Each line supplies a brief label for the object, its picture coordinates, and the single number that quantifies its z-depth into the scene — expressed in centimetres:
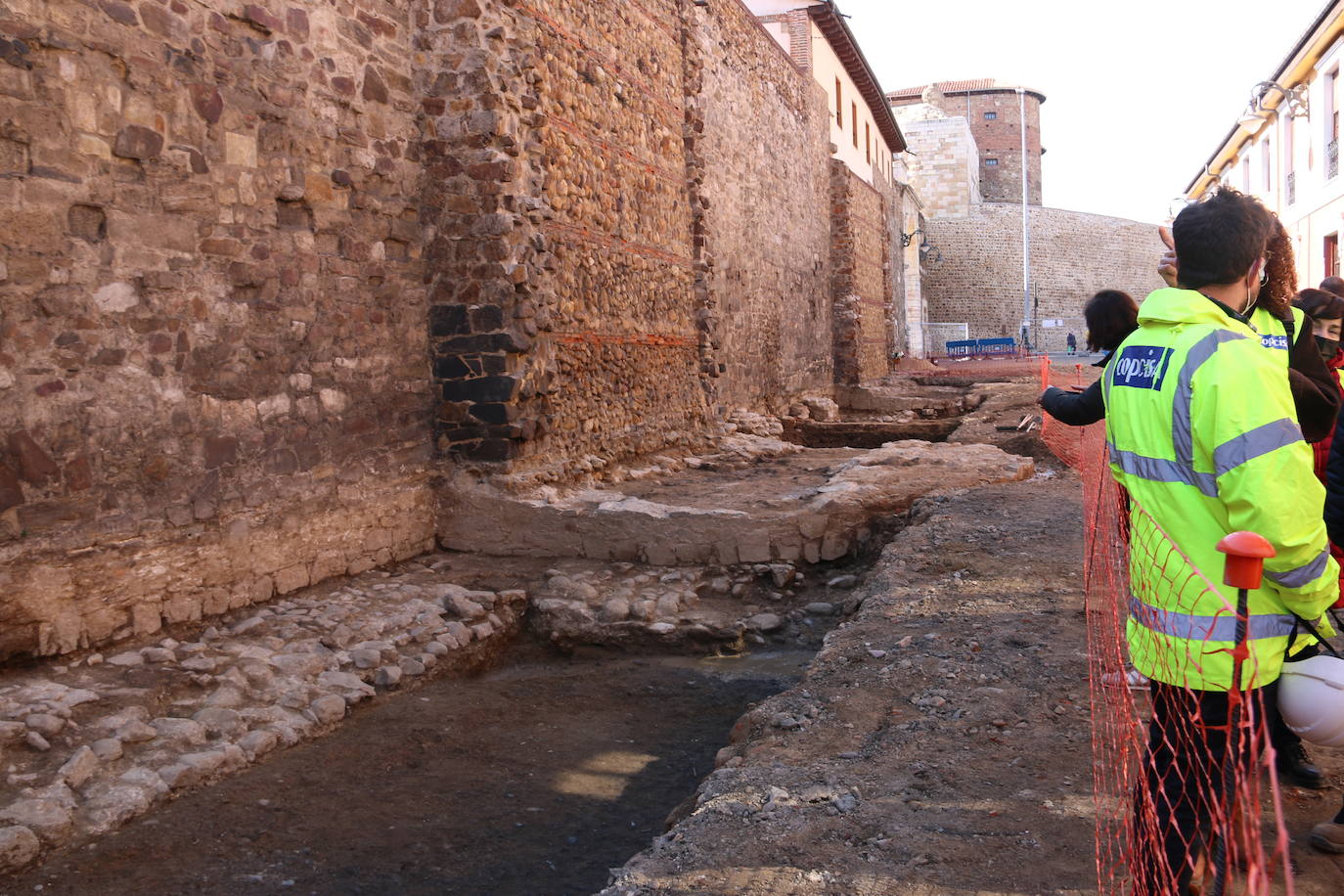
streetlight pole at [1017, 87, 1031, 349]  4594
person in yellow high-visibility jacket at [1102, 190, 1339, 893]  202
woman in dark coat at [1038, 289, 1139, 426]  325
